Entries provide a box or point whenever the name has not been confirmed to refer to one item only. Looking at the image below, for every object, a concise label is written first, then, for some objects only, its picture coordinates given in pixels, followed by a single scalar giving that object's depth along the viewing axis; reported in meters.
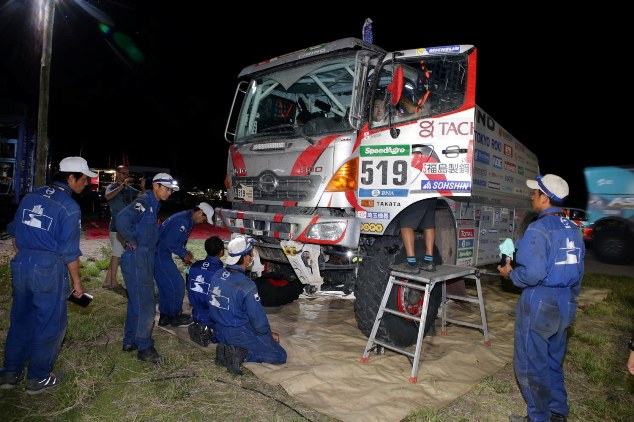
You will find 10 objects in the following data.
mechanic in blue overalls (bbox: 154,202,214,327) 5.00
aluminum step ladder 3.78
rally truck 4.22
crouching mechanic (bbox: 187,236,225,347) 4.50
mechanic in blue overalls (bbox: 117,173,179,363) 4.07
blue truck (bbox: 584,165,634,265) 11.56
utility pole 8.16
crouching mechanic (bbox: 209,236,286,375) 3.88
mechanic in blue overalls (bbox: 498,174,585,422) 3.05
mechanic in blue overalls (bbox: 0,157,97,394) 3.38
